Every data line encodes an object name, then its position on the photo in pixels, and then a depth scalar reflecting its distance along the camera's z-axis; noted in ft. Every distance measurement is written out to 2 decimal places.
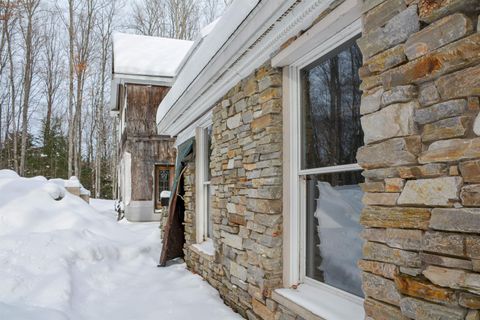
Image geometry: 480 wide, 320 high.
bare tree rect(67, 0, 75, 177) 51.24
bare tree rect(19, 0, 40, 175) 52.60
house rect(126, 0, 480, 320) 4.23
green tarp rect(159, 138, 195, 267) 18.40
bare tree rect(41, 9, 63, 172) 67.10
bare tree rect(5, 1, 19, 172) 51.87
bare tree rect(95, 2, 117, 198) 63.31
